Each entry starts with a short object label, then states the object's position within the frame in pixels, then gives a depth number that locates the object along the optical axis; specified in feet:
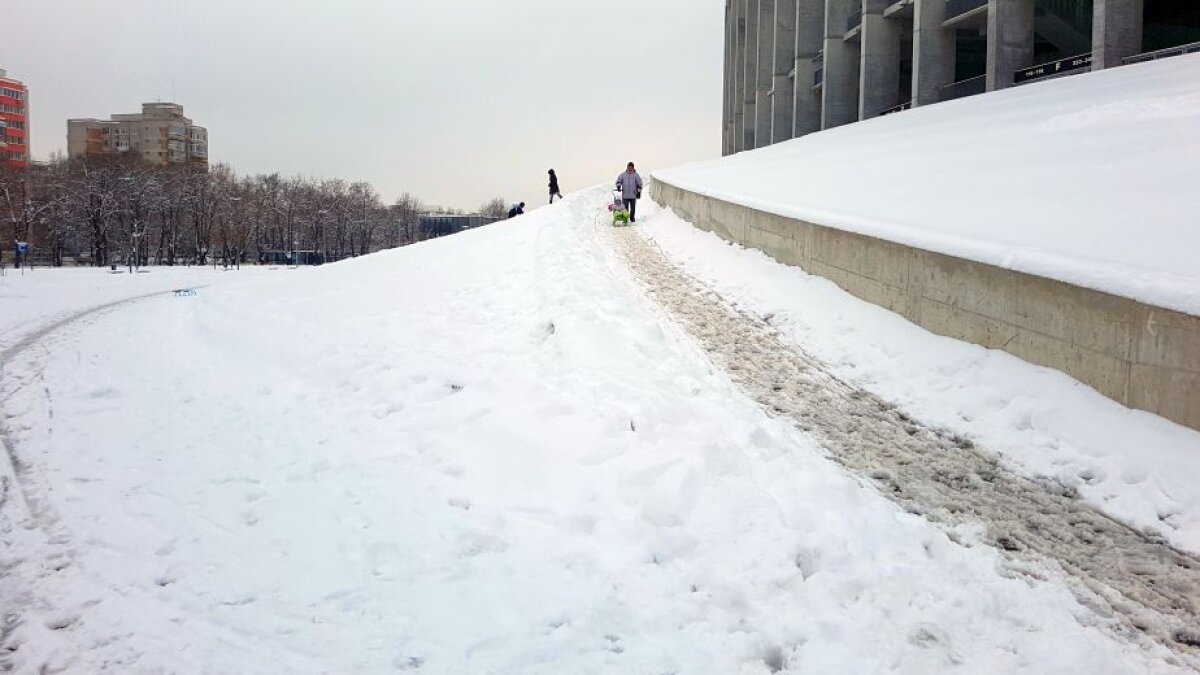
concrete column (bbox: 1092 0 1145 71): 66.69
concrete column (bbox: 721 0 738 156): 220.23
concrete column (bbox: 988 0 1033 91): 78.95
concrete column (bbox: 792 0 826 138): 135.64
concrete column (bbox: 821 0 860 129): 120.26
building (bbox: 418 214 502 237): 487.20
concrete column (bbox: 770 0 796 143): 149.69
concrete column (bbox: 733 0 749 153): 199.82
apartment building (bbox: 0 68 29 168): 315.17
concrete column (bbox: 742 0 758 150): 182.60
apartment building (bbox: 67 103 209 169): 398.62
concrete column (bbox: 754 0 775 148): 164.04
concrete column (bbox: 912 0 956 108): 92.38
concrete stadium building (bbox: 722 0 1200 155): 76.33
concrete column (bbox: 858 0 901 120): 105.29
